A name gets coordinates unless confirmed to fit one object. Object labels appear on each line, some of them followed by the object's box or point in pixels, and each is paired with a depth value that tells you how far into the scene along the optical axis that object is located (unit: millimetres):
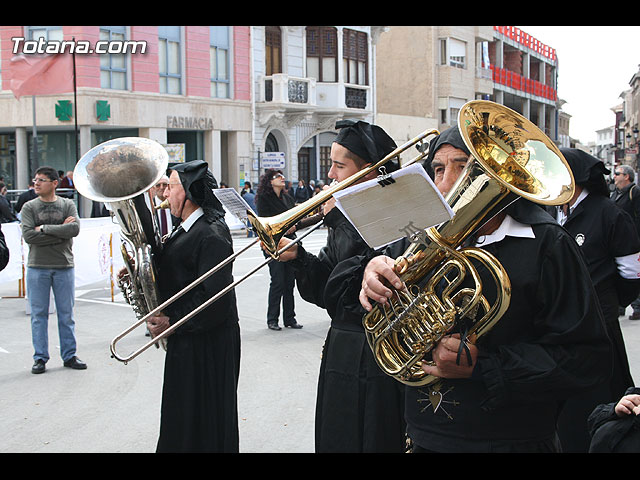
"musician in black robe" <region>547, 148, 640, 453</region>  4672
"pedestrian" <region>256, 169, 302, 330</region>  9047
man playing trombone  3471
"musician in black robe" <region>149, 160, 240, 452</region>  4336
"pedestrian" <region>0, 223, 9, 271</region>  5202
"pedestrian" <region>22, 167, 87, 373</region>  7441
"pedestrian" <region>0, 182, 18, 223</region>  13555
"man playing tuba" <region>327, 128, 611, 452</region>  2447
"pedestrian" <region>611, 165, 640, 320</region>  9664
